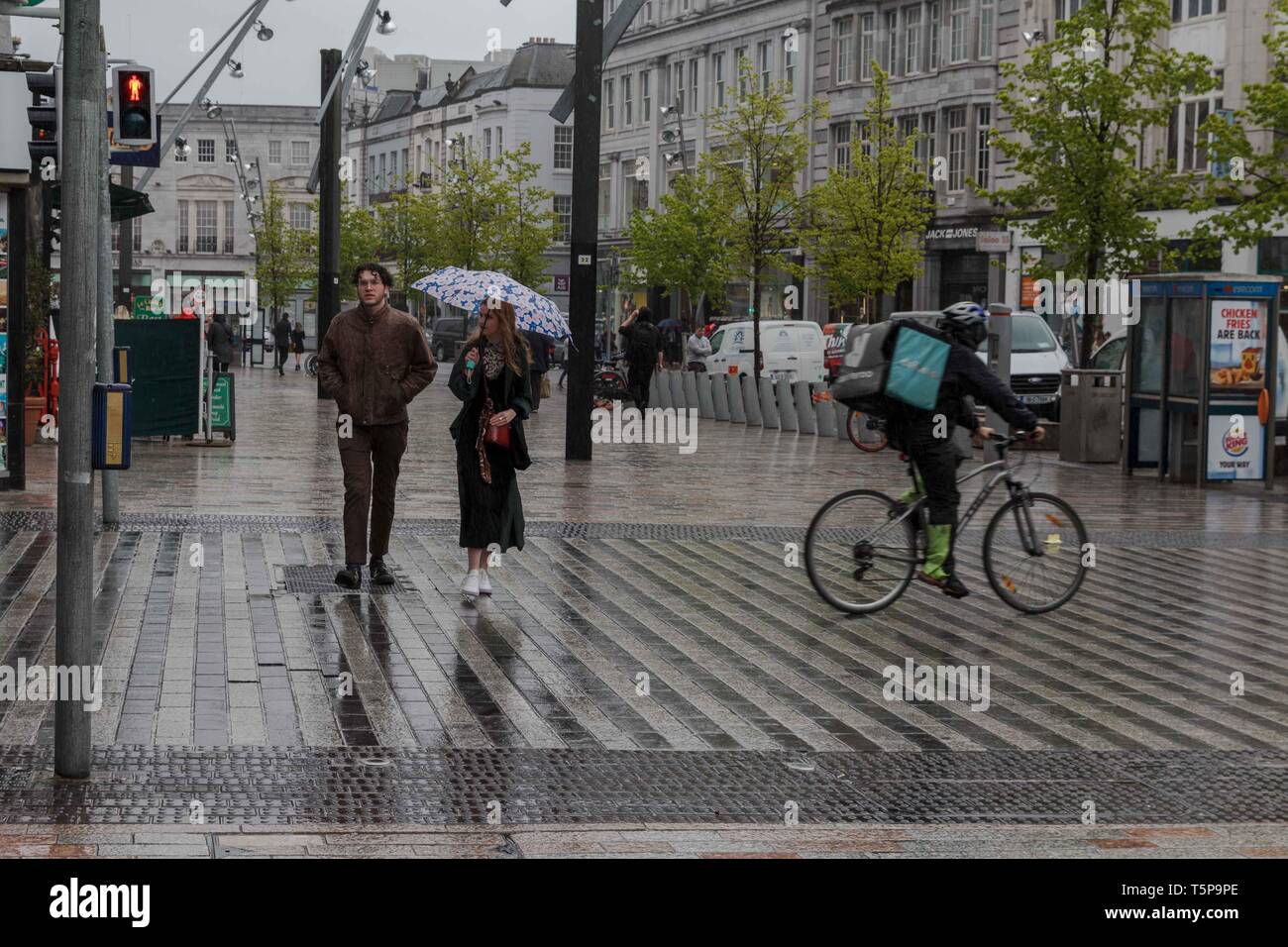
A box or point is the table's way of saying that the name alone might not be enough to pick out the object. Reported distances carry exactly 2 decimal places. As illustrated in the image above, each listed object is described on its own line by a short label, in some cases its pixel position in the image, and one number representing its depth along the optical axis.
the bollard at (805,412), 28.11
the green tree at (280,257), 75.56
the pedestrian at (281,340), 53.66
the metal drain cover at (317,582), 10.98
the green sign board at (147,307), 49.97
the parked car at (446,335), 70.69
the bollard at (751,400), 30.02
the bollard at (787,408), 28.72
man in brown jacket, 11.19
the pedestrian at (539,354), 28.17
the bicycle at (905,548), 10.70
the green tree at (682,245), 59.19
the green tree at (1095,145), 28.81
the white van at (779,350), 39.56
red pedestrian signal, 11.91
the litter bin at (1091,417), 23.17
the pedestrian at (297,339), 60.35
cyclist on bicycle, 10.69
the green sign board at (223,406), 22.53
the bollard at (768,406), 29.33
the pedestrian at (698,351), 44.72
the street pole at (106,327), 13.50
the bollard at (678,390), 33.56
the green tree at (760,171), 42.78
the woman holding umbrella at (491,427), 10.91
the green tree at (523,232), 60.22
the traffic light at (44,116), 15.82
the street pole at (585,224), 20.02
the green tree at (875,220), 44.50
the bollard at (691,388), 33.06
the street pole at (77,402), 6.48
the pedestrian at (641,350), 32.41
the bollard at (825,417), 27.33
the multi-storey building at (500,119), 91.00
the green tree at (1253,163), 27.50
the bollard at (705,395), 32.19
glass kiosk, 19.58
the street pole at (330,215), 34.59
